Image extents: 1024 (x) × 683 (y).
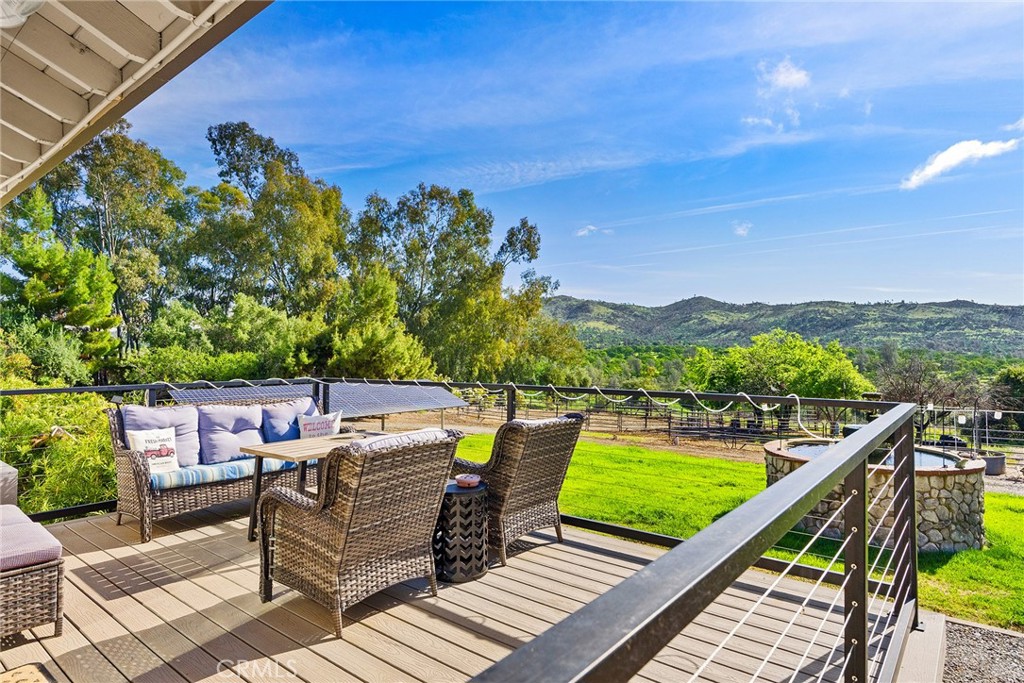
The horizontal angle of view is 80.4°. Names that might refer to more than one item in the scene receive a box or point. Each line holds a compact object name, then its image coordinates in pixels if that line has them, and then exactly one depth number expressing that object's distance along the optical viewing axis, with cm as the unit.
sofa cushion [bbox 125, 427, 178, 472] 414
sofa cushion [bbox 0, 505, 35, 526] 290
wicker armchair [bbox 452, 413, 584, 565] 341
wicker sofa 391
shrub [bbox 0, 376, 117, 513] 511
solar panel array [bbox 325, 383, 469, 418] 534
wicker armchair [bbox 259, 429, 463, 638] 261
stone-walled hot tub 578
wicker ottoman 247
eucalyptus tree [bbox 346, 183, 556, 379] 2520
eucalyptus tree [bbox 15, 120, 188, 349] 2089
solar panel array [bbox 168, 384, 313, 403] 484
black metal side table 321
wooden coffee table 362
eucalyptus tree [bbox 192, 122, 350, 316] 2336
